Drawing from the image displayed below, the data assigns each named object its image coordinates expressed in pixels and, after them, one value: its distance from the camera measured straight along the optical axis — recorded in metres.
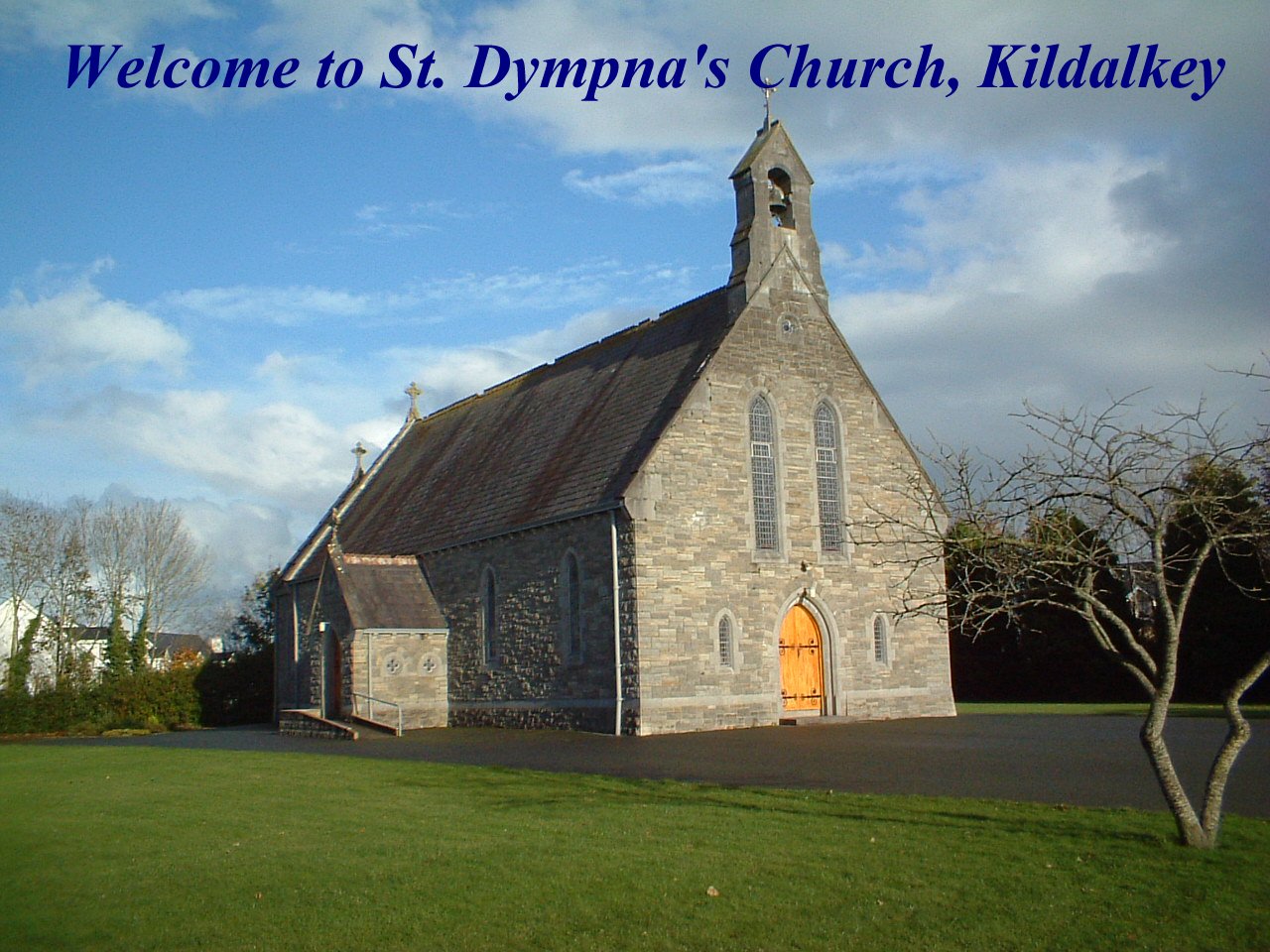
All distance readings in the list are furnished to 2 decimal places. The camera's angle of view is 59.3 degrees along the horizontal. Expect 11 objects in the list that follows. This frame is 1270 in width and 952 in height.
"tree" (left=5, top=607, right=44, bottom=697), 38.47
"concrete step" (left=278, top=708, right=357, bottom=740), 27.62
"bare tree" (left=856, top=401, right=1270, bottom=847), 9.78
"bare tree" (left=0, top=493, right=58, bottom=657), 51.38
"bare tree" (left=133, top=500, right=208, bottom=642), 58.00
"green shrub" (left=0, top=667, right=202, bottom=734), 37.41
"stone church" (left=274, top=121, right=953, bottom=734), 25.98
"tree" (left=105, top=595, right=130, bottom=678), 44.00
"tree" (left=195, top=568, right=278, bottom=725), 40.97
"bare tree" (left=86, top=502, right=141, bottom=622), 56.62
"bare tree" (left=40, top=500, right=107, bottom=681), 52.72
